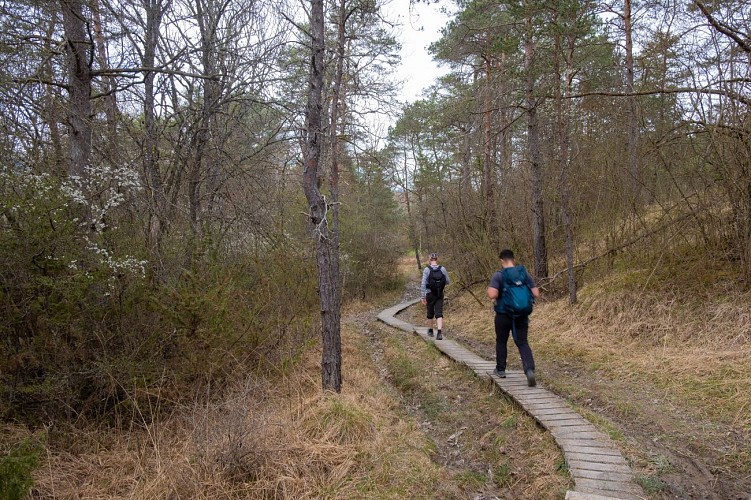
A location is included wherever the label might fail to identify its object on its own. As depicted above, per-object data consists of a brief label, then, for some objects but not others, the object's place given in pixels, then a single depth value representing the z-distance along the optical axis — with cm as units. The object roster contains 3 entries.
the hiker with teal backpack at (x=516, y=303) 604
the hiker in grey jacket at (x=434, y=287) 973
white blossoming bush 441
